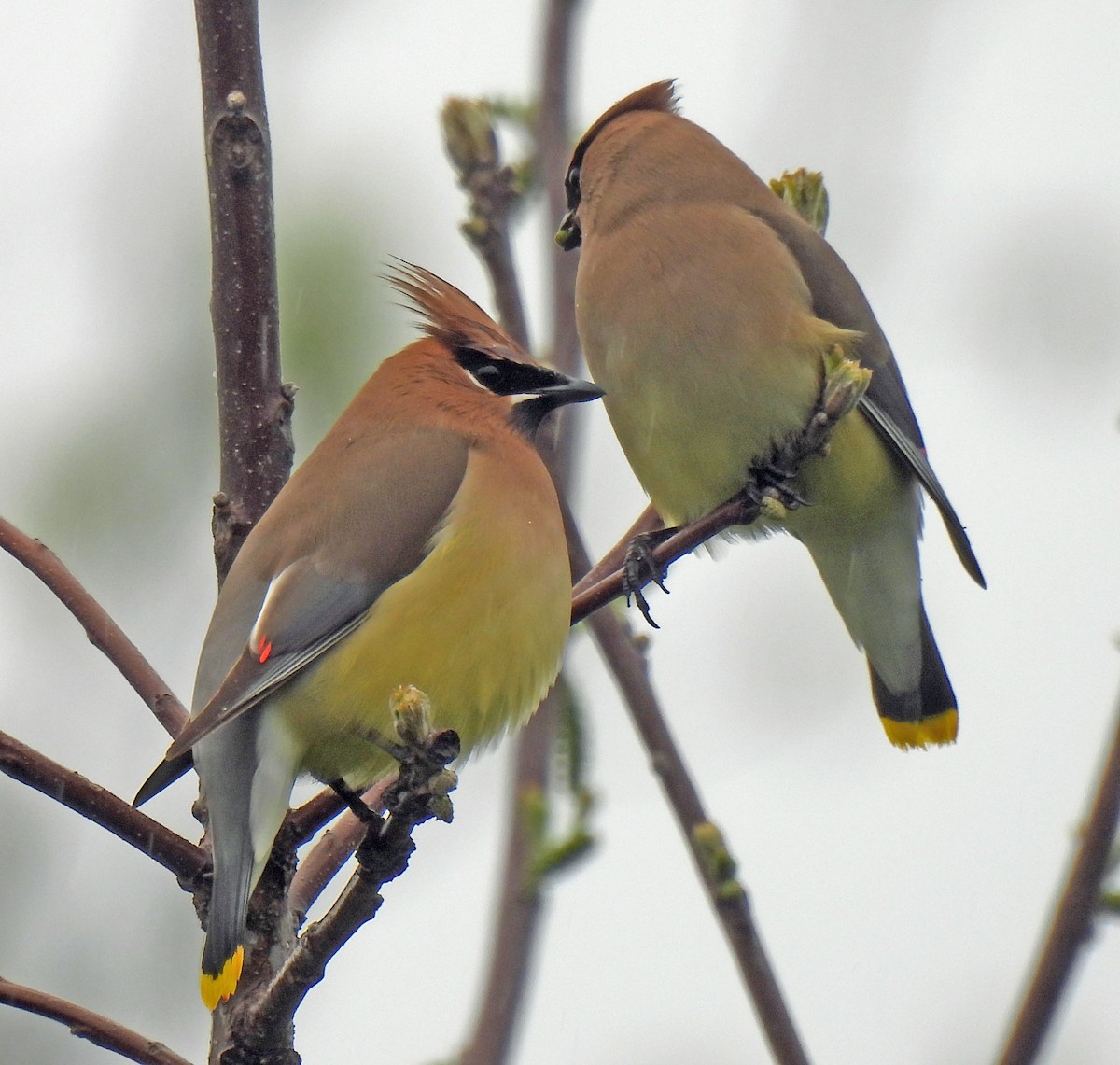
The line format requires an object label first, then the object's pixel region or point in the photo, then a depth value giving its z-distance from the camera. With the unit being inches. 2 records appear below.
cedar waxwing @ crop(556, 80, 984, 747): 286.4
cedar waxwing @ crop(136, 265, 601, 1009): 207.2
